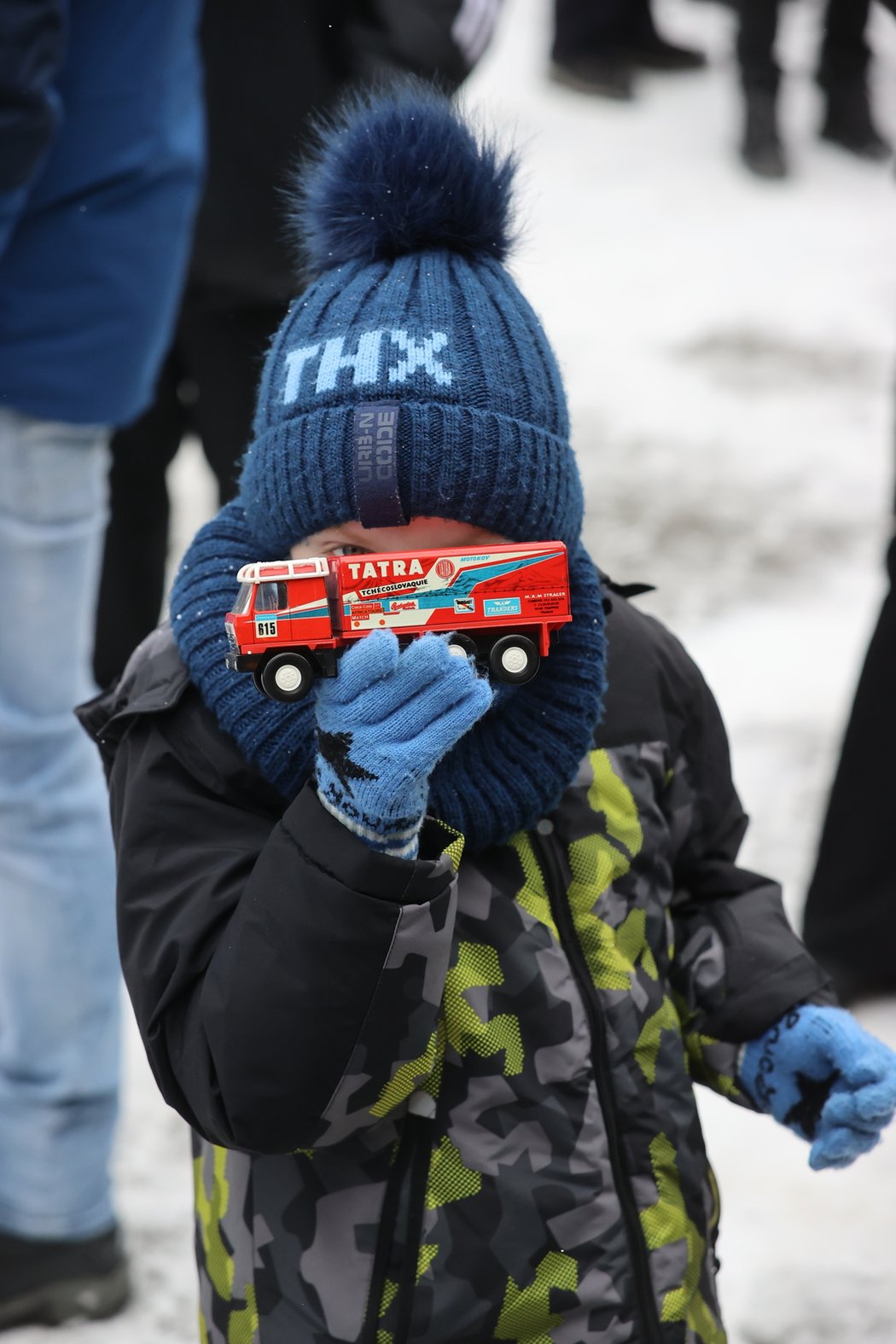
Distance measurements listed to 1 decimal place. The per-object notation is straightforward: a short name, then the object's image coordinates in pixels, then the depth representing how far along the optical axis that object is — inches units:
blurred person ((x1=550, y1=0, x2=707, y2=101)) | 314.5
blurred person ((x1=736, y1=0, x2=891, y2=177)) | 290.4
